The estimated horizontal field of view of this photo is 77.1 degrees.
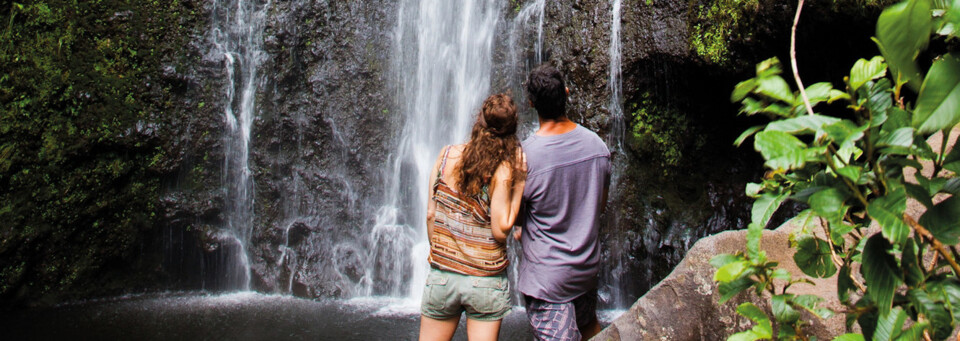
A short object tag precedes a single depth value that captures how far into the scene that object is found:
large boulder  2.96
